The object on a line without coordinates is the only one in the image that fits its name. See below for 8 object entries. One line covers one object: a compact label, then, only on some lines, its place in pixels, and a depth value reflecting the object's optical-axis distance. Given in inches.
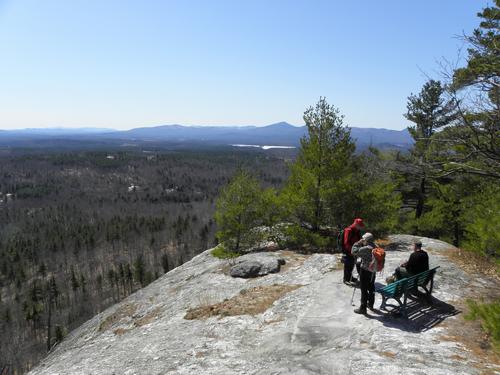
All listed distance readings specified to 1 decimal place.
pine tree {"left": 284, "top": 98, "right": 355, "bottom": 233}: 708.0
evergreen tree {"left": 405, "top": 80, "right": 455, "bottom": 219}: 968.1
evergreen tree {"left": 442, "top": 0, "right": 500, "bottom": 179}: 358.3
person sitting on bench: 412.5
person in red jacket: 441.5
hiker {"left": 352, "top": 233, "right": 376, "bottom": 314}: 382.9
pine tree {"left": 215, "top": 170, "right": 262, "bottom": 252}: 827.4
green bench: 379.8
